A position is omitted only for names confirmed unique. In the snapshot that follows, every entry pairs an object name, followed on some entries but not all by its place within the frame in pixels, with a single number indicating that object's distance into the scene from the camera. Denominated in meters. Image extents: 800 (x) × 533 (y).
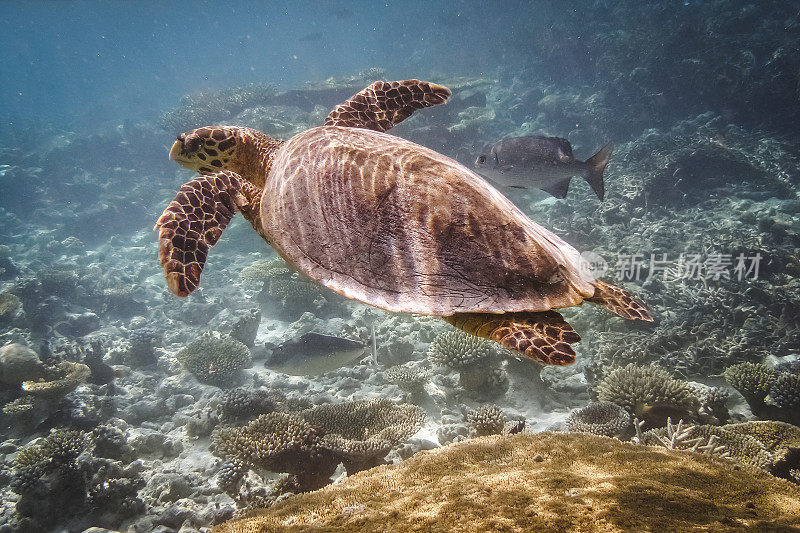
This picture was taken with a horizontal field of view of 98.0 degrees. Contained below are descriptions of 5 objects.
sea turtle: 2.00
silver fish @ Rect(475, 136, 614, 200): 6.02
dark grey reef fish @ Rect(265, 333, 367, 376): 5.98
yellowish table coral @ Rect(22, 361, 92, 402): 5.89
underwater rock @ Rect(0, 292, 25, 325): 9.86
